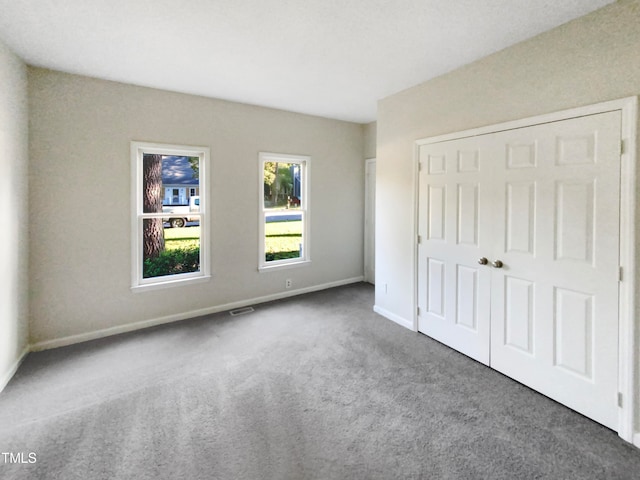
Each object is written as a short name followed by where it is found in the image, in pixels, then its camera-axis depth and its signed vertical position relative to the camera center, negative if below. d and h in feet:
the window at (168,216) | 11.24 +0.75
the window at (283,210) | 14.17 +1.23
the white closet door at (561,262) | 6.32 -0.62
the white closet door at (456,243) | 8.82 -0.23
